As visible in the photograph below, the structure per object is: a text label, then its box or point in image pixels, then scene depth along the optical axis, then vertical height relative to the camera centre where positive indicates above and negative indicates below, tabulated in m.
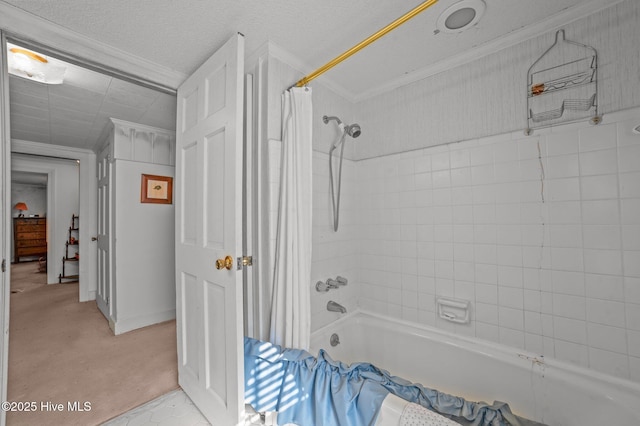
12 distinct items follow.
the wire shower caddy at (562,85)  1.25 +0.65
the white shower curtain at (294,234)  1.41 -0.10
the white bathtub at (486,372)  1.13 -0.85
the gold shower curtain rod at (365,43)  0.96 +0.77
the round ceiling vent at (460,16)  1.23 +1.00
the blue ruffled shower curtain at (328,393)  1.02 -0.77
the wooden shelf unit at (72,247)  4.27 -0.54
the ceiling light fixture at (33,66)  1.52 +0.96
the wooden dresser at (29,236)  6.57 -0.45
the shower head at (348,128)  1.74 +0.60
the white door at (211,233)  1.19 -0.08
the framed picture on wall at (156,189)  2.72 +0.31
